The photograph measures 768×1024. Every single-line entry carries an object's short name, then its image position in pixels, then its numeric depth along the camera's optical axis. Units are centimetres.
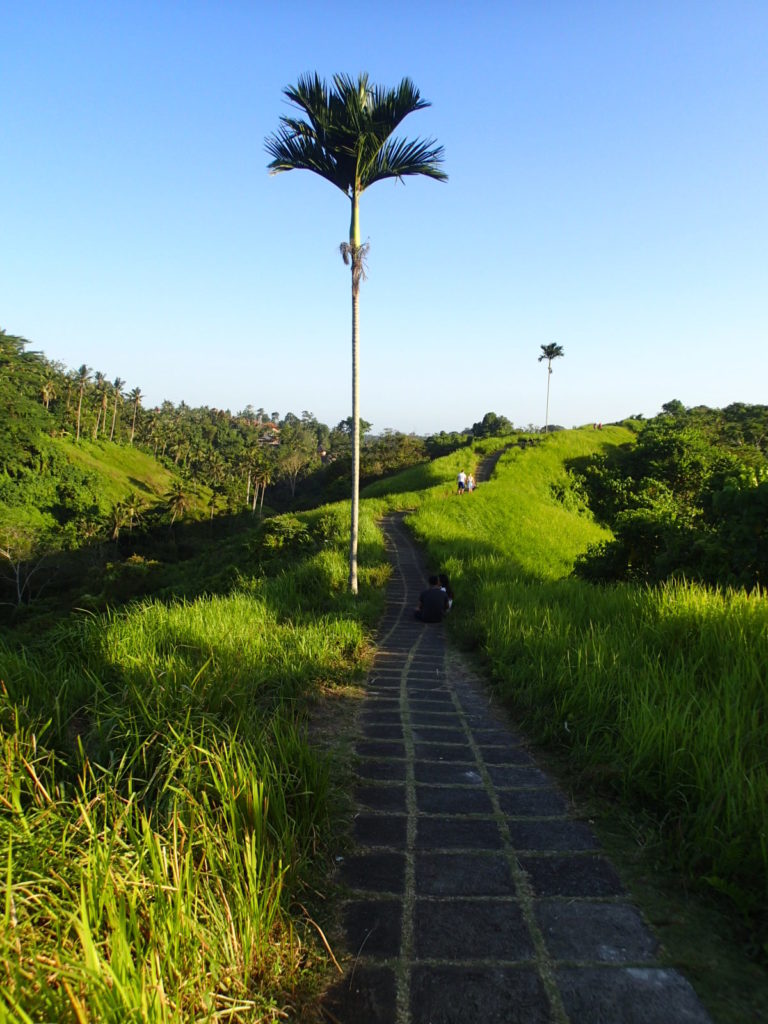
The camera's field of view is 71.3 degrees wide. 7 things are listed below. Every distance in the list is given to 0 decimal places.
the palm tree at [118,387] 9184
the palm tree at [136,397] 9481
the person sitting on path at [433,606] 858
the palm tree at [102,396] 8200
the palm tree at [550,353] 5178
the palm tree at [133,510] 5206
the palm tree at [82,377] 7731
